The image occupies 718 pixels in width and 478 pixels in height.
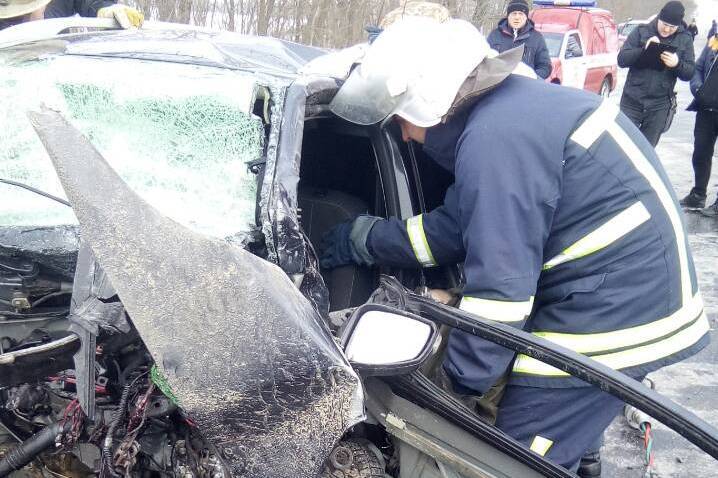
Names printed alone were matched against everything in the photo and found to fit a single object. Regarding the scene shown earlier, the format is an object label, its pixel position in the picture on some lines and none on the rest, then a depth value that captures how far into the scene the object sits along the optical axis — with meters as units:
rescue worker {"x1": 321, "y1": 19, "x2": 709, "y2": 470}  1.61
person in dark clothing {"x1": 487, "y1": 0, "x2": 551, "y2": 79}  6.74
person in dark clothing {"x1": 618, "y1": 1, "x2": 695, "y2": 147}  5.69
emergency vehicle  10.80
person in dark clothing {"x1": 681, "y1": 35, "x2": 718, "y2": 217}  5.62
